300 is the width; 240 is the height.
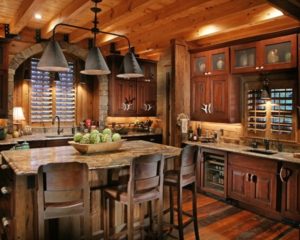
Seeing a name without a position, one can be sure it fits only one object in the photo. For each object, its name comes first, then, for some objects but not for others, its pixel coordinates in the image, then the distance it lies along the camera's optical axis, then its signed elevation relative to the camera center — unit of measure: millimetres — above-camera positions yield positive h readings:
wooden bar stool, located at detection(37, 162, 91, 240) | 2137 -601
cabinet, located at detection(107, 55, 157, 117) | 6223 +528
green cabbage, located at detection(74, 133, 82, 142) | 3148 -265
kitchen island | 2387 -549
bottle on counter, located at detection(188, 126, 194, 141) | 5356 -404
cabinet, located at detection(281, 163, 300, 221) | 3523 -1034
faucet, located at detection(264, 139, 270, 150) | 4267 -482
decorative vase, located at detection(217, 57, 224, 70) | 4745 +880
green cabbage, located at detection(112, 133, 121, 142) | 3308 -287
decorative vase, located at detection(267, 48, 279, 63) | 3958 +844
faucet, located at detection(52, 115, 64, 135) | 5853 -165
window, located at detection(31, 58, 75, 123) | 5637 +395
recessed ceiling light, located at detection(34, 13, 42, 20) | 4403 +1625
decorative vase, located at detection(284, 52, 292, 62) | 3789 +800
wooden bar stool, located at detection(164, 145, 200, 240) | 2871 -697
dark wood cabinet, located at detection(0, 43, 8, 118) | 4633 +597
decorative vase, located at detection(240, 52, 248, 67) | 4383 +878
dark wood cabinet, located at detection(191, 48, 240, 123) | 4684 +455
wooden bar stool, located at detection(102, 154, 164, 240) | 2467 -686
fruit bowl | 3037 -377
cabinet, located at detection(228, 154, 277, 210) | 3795 -996
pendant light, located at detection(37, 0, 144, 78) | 2825 +590
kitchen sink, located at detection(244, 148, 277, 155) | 4075 -581
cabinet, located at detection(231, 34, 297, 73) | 3779 +887
